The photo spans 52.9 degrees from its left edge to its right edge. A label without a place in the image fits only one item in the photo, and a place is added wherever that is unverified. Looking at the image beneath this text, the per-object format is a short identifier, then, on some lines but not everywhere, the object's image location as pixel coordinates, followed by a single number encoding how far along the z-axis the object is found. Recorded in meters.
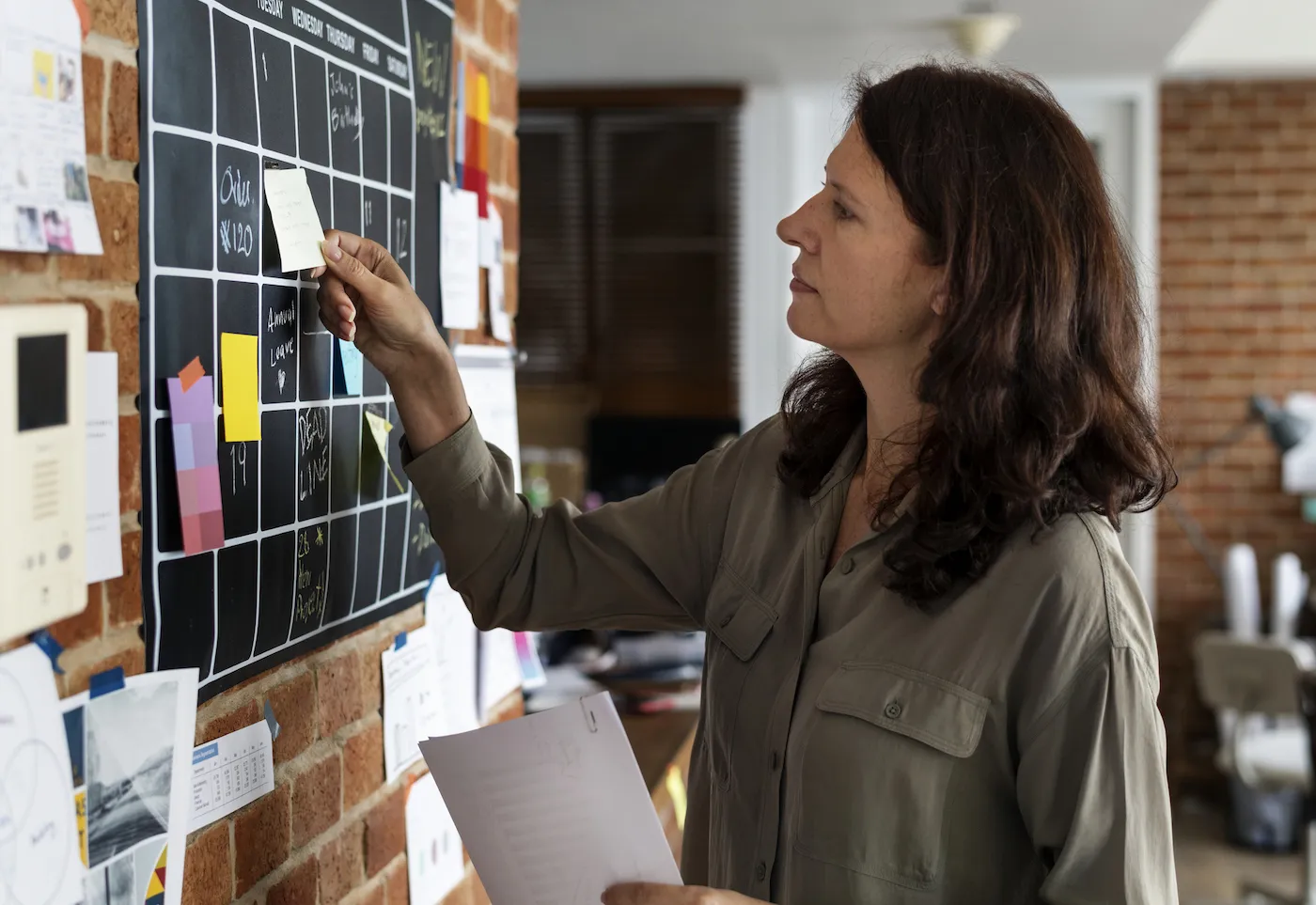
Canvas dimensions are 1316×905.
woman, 1.14
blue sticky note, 1.29
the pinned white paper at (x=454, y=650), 1.62
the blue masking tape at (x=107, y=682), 0.91
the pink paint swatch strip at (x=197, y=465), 1.01
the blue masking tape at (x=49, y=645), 0.84
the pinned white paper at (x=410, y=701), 1.47
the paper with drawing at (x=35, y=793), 0.82
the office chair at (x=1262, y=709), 3.88
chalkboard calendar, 0.99
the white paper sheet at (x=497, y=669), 1.78
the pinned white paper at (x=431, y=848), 1.55
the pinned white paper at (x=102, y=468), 0.90
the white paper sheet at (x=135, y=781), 0.91
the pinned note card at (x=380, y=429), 1.38
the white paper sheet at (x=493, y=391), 1.72
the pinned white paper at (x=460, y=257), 1.59
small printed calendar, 1.08
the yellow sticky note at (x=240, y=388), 1.08
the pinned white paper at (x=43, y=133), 0.79
